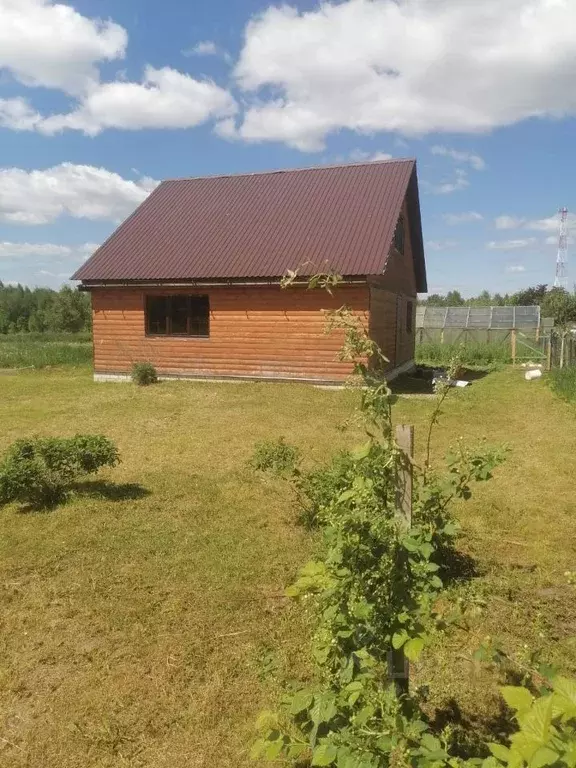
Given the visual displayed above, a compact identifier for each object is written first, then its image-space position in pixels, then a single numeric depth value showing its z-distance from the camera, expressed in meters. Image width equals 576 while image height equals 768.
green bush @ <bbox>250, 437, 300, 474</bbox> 6.41
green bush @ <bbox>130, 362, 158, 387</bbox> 15.96
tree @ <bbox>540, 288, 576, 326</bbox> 46.41
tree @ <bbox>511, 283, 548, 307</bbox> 68.51
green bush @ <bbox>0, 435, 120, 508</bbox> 6.37
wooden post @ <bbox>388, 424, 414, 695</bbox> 2.71
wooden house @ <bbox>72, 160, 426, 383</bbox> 15.09
